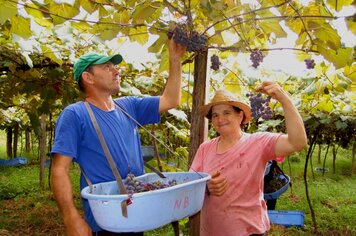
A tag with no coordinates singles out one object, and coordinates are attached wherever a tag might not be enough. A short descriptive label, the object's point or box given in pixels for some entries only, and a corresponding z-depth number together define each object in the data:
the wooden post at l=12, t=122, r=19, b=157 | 16.16
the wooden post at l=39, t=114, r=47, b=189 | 9.34
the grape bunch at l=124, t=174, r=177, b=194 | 1.57
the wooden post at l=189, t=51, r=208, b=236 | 2.14
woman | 1.88
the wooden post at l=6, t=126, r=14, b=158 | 17.73
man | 1.69
